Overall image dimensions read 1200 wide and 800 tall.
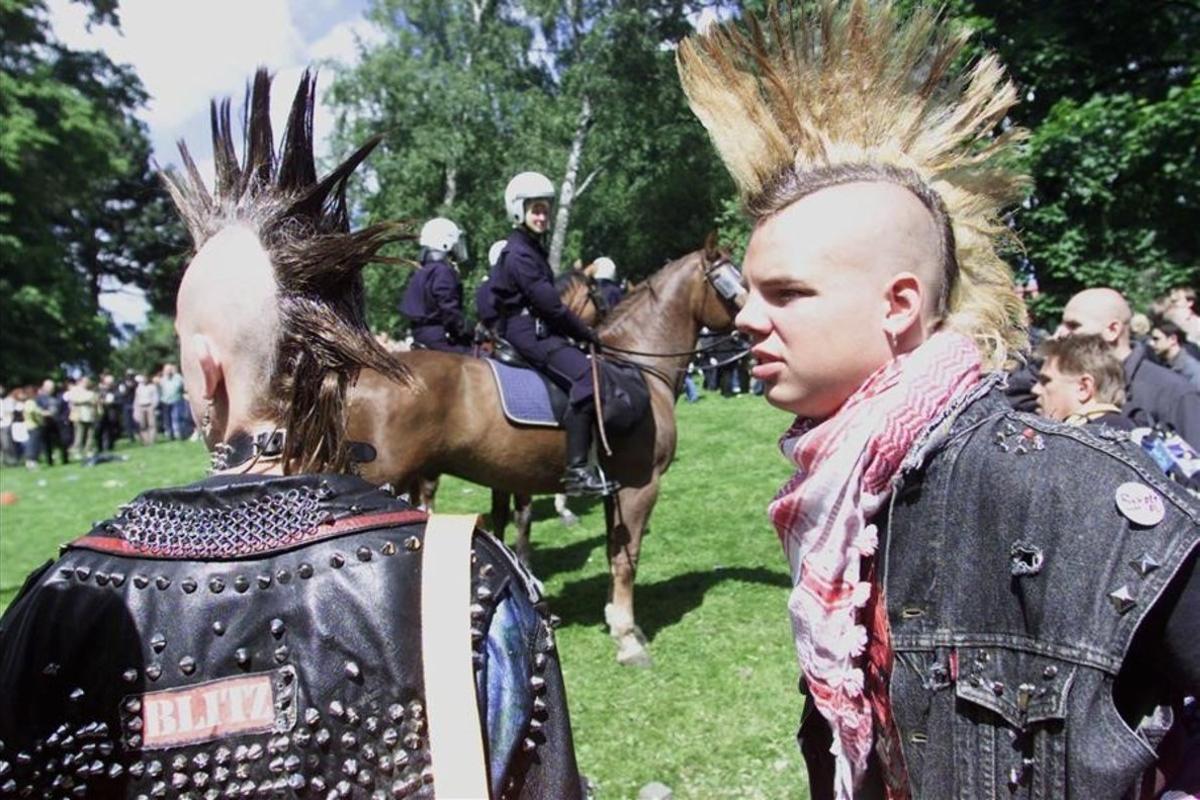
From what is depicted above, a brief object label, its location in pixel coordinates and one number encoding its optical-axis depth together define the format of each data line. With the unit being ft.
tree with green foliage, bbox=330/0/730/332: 97.91
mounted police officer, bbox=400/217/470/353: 27.68
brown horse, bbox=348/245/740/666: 19.60
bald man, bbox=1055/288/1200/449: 15.61
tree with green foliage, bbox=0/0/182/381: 83.15
